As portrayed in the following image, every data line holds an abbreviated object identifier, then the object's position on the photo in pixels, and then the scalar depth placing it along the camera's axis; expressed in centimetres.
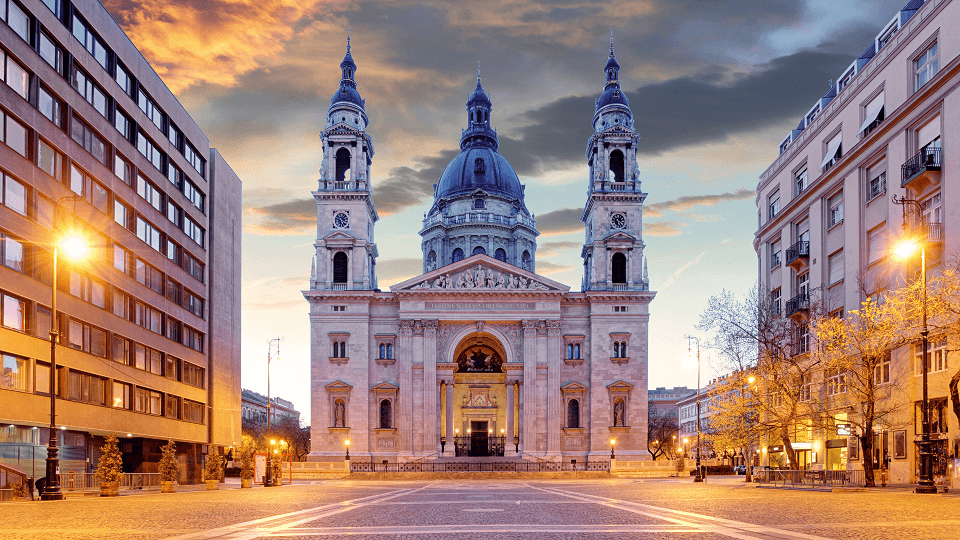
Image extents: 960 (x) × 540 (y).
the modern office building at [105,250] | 3759
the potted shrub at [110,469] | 3453
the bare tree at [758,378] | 4491
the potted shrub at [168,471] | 4012
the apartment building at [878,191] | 4003
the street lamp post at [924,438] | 3072
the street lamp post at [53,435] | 3003
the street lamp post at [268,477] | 4581
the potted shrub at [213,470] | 4453
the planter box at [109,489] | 3444
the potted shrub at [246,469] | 4528
